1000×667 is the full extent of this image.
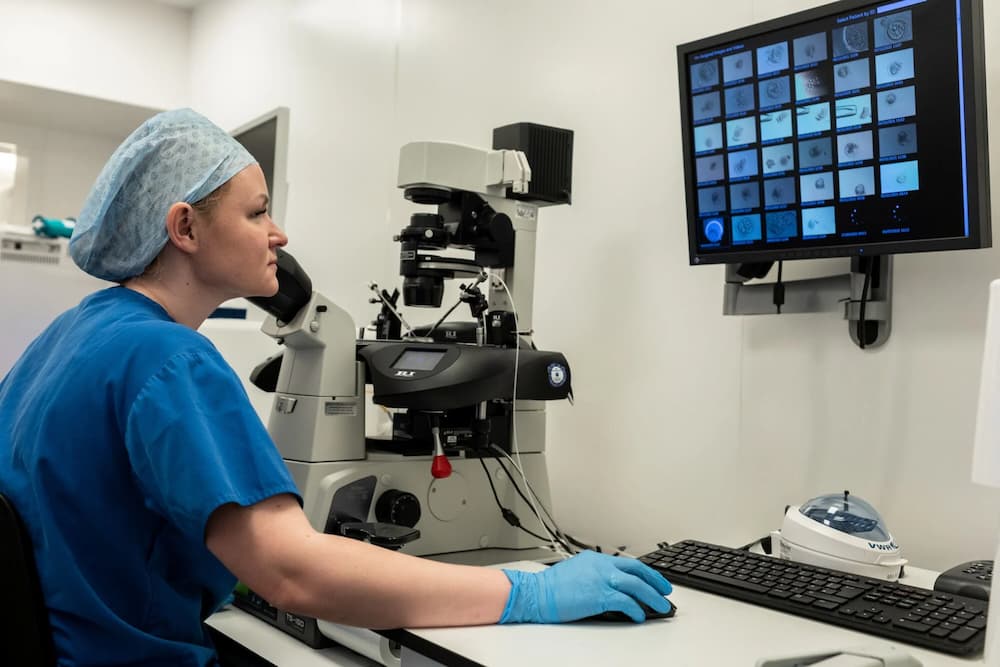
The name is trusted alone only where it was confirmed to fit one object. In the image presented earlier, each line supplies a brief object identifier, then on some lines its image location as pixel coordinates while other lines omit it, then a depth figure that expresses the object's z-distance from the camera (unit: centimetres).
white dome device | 120
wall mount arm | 144
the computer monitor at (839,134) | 123
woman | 91
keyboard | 96
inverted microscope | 129
